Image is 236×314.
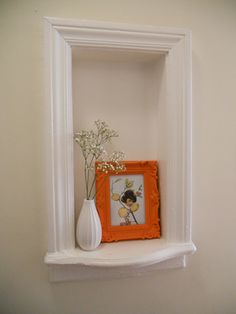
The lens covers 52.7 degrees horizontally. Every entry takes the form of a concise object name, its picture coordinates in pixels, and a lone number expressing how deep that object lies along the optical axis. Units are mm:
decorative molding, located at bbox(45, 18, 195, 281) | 1059
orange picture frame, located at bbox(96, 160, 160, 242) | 1223
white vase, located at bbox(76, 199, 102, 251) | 1106
